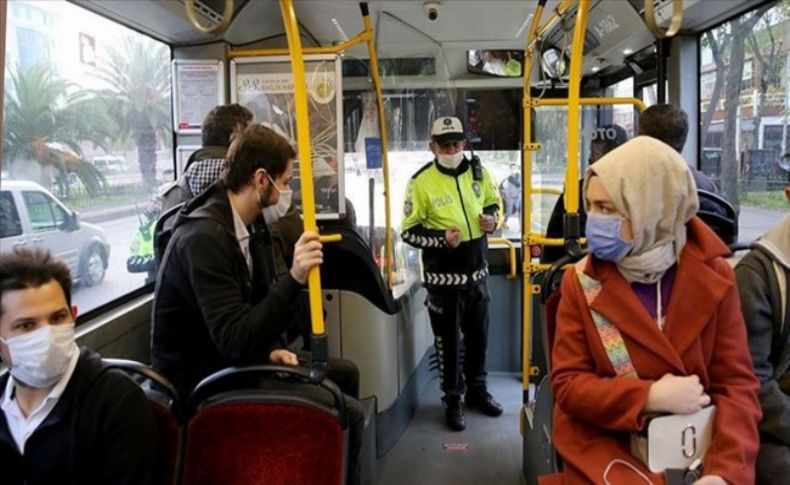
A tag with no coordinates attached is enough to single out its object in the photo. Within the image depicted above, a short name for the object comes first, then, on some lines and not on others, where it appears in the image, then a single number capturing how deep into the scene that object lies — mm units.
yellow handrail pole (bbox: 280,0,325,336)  1829
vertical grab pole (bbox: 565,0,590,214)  2182
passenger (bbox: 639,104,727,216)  2752
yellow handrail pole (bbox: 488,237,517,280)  4566
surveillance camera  3154
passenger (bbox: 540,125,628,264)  4361
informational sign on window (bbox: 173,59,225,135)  3324
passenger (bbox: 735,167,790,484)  1712
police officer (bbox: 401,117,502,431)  3691
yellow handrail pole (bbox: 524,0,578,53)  2470
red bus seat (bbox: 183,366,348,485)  1780
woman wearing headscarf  1554
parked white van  2277
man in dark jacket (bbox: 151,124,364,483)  1937
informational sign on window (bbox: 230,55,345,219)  3246
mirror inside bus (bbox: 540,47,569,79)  4281
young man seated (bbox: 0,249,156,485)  1568
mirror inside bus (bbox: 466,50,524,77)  4645
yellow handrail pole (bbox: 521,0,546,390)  3080
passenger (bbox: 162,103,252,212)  2732
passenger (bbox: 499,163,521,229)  4816
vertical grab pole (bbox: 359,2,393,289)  3025
